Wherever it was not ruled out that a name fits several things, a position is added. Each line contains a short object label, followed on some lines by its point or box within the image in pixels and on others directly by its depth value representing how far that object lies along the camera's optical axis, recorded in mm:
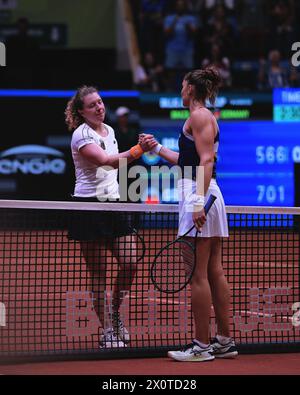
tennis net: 13819
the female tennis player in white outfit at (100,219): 14096
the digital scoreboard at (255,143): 32774
